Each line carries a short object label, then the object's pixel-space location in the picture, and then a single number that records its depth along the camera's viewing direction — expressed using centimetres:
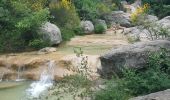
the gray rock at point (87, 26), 2297
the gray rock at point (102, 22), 2500
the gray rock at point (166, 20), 2123
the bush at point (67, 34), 1941
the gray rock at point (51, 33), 1720
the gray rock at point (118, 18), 2830
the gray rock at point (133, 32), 1994
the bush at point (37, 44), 1658
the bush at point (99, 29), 2386
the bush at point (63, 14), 2106
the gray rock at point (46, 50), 1575
